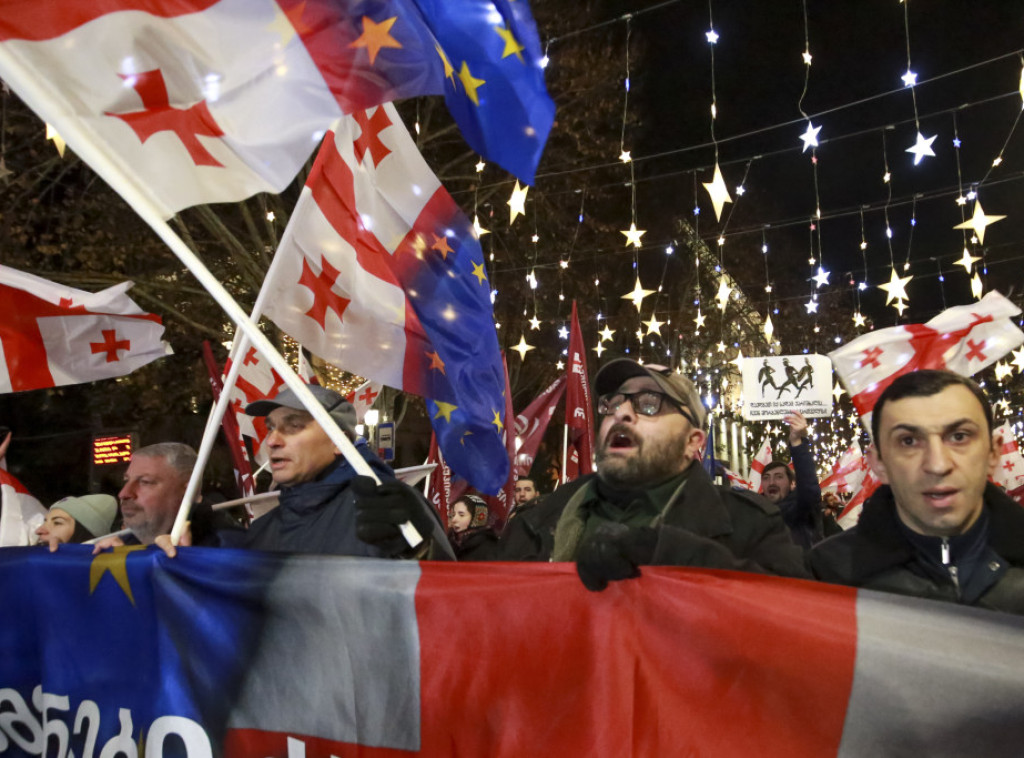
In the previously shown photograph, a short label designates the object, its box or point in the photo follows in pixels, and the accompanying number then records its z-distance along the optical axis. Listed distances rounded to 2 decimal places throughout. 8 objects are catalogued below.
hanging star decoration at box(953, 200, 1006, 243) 11.88
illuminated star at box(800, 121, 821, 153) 11.63
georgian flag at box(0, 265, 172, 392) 5.20
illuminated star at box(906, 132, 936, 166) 11.23
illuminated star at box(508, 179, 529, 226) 11.85
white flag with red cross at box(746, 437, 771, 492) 12.65
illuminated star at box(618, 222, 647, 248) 14.33
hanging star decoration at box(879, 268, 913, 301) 15.28
